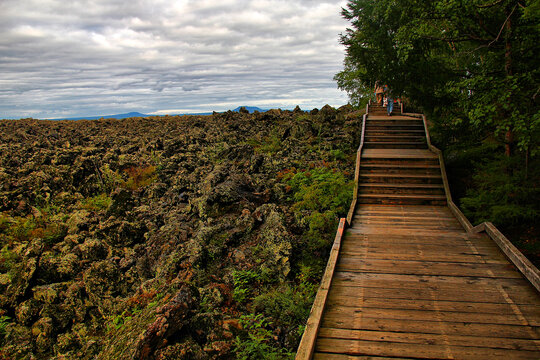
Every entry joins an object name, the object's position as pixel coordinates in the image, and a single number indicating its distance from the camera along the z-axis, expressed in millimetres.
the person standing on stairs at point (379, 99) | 22306
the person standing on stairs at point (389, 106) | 16094
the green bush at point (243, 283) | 5688
